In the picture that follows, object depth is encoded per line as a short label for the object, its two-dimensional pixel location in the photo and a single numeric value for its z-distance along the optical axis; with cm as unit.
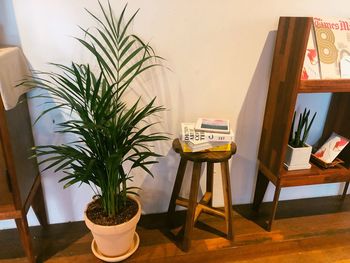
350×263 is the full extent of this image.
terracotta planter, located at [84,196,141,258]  143
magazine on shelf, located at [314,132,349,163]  176
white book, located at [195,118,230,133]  153
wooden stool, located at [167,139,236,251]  150
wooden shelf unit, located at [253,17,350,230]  143
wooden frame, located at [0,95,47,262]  126
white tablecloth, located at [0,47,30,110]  120
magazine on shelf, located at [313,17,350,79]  148
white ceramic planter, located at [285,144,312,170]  165
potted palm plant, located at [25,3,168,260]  129
